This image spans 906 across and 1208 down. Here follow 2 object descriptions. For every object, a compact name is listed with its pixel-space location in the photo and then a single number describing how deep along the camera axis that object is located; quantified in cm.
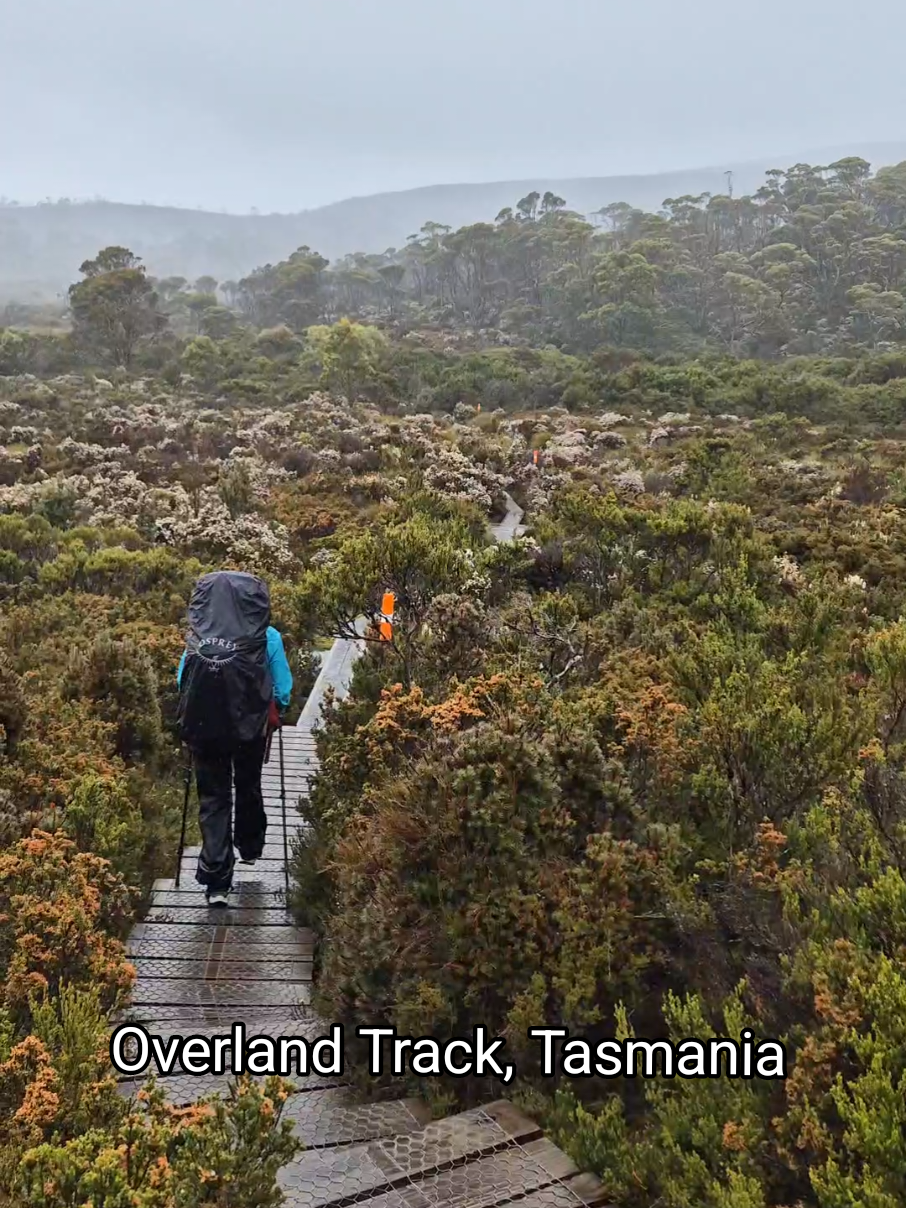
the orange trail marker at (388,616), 623
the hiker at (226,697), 420
